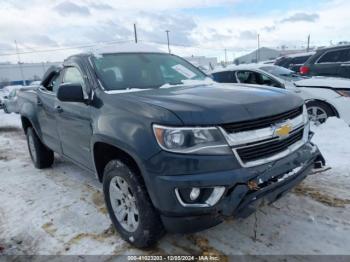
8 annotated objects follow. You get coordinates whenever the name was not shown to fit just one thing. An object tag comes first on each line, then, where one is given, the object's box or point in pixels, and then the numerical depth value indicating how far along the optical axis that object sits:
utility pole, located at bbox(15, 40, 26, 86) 67.54
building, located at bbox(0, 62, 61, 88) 65.61
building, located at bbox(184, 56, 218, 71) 79.86
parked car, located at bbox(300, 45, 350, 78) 9.24
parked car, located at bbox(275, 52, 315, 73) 15.40
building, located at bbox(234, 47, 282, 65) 87.67
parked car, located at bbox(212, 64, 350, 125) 6.77
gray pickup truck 2.48
